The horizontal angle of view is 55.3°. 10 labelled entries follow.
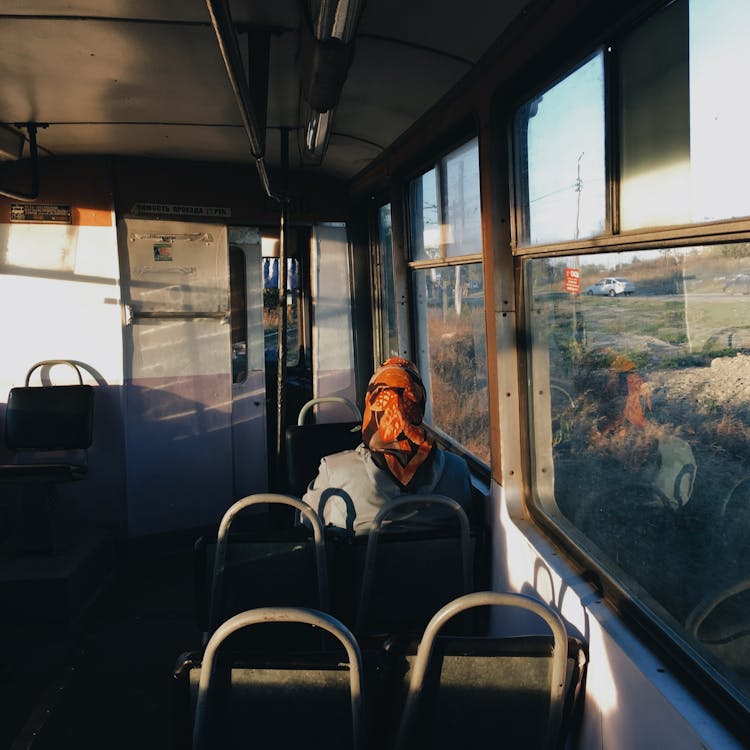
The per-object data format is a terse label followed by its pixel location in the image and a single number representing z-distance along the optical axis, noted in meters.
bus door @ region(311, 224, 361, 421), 5.52
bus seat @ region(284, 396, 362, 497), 4.04
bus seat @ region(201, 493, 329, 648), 2.24
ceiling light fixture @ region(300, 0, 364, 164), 1.73
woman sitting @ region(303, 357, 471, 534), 2.71
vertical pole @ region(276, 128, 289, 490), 4.28
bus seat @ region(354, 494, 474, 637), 2.32
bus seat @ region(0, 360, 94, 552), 4.73
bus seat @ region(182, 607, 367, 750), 1.42
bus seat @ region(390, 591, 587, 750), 1.47
